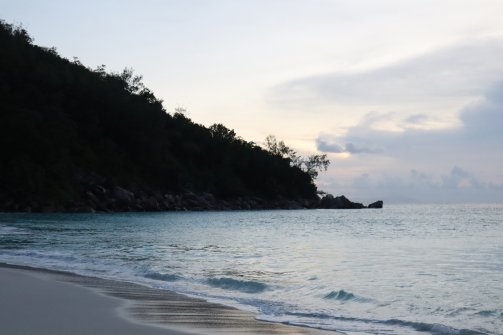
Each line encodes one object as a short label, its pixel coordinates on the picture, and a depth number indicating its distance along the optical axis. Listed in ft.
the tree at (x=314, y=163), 432.25
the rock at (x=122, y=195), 246.78
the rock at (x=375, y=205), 426.10
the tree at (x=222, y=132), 403.54
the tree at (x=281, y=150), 435.53
